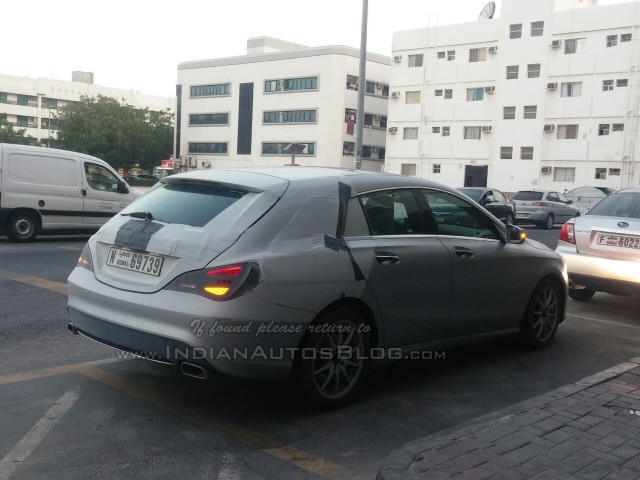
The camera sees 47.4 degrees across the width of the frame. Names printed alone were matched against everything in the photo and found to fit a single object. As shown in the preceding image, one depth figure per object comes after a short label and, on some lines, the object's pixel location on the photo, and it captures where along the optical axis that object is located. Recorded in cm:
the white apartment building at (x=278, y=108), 6912
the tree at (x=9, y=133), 7500
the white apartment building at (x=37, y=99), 10181
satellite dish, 5744
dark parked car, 2552
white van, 1379
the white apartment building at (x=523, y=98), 4891
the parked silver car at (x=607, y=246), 802
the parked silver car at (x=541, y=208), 2909
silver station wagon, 438
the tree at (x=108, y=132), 7719
